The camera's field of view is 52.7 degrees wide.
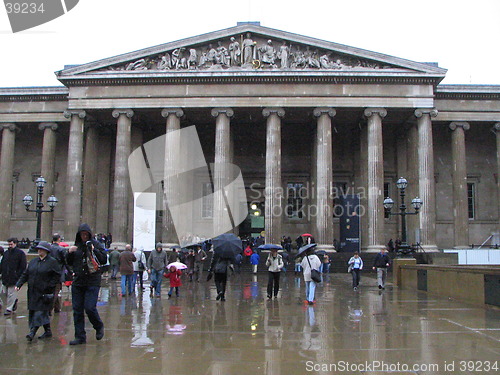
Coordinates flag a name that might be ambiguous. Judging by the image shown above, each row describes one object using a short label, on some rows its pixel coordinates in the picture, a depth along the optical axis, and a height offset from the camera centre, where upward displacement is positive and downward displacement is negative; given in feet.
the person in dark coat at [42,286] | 28.98 -3.33
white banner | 94.38 +0.23
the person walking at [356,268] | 65.62 -4.93
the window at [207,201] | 138.21 +7.79
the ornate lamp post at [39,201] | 83.14 +4.96
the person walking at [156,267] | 54.29 -4.06
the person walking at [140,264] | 60.70 -4.20
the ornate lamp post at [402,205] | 77.97 +4.30
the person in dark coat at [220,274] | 50.42 -4.45
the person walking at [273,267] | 50.93 -3.79
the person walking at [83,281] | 27.84 -2.89
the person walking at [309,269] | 46.40 -3.67
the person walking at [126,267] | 54.13 -4.05
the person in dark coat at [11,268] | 38.58 -3.03
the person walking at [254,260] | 93.43 -5.60
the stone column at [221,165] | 112.88 +14.47
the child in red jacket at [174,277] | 51.72 -4.92
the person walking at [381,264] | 64.13 -4.30
